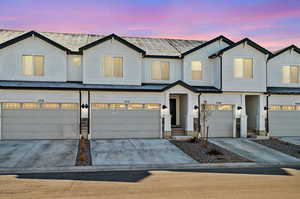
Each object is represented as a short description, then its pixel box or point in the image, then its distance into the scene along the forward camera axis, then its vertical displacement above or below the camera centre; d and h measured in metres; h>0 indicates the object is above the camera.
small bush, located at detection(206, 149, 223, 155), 13.75 -2.82
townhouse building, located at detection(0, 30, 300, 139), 17.34 +1.09
